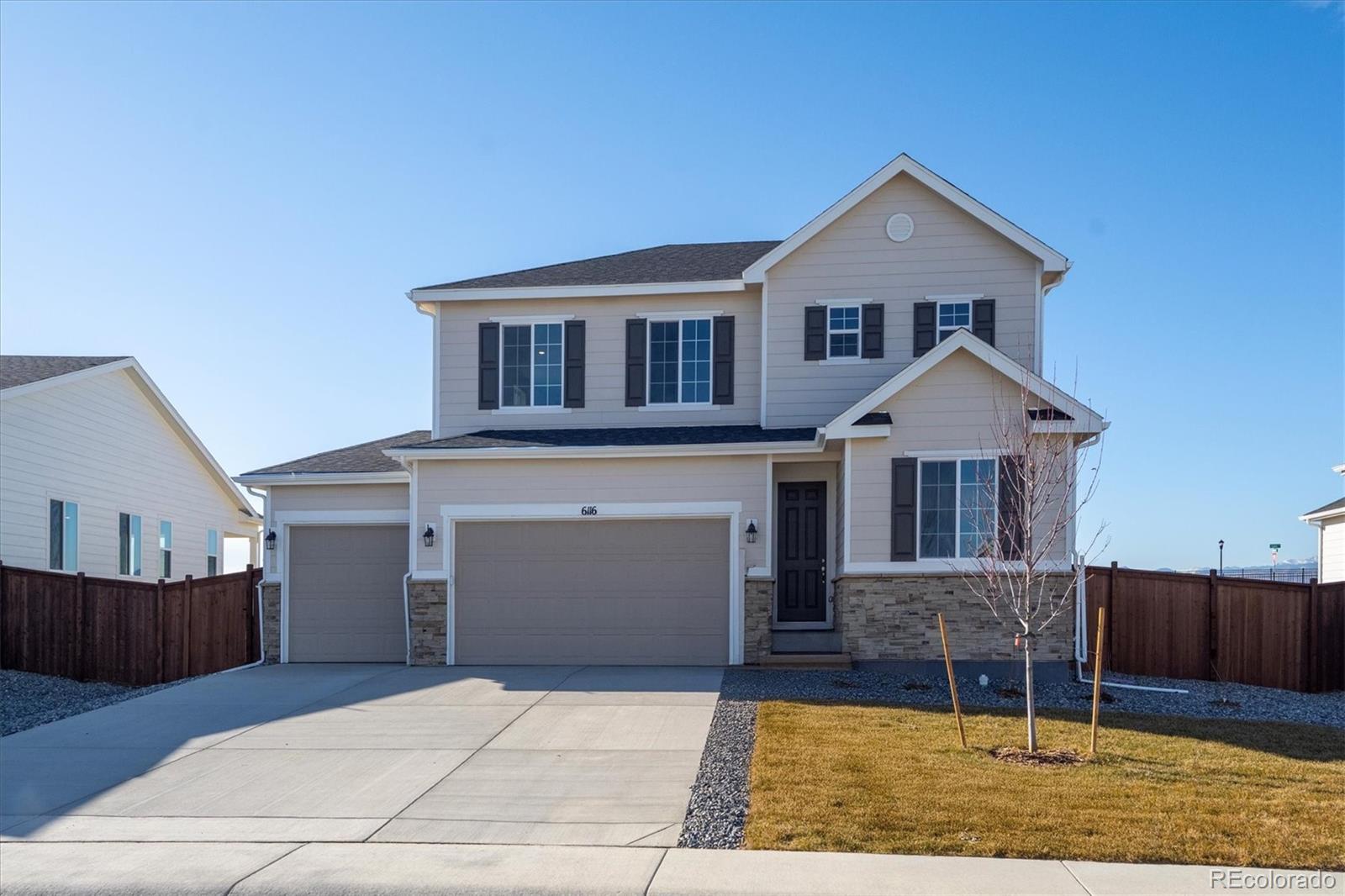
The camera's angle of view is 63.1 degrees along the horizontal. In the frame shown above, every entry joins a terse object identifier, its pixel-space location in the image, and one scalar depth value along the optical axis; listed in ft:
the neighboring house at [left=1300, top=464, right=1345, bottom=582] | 77.82
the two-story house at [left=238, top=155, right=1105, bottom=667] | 49.67
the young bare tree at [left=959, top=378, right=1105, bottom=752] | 43.91
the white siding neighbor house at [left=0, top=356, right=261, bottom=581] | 63.31
